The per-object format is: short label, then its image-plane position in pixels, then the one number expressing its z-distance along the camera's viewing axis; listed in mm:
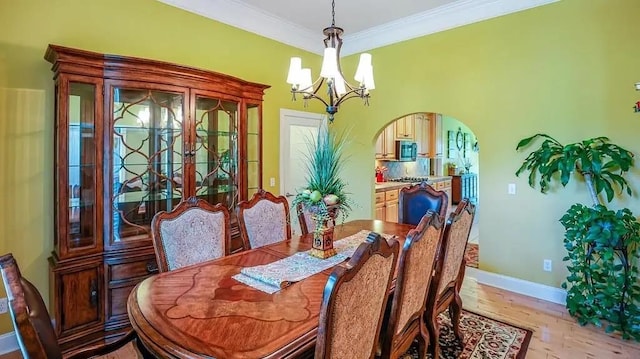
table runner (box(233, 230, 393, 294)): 1709
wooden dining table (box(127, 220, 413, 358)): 1155
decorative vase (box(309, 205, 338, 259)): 2168
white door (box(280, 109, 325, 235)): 4464
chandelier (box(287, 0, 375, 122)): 2603
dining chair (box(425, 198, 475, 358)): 2045
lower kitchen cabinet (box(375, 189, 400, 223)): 5398
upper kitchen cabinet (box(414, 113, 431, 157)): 7586
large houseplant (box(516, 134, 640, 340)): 2754
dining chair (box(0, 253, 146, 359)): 859
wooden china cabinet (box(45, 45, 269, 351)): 2412
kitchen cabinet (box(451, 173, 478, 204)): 8703
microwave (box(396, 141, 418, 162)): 6867
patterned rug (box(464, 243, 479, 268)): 4399
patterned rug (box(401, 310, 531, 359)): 2471
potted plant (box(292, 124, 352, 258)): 2125
